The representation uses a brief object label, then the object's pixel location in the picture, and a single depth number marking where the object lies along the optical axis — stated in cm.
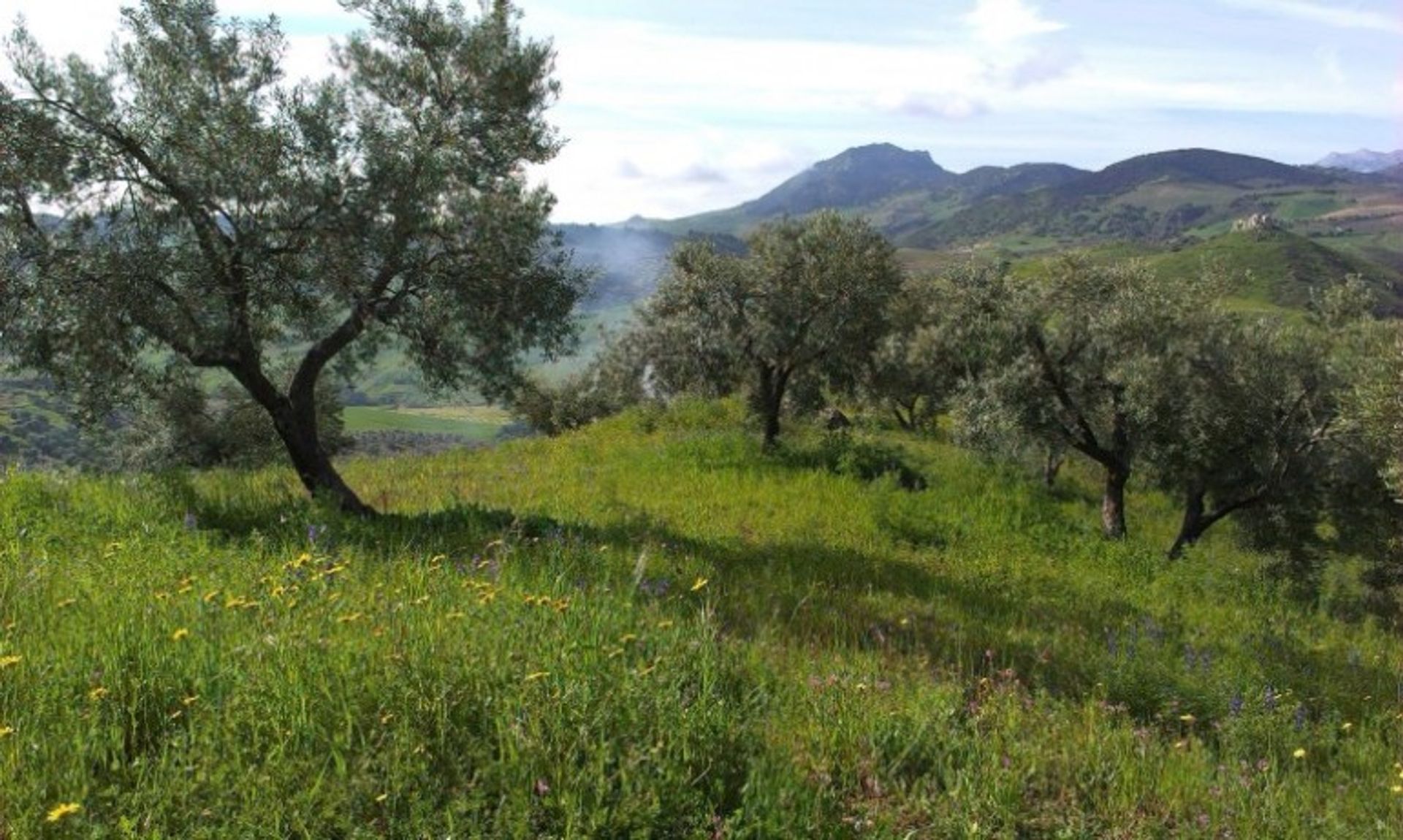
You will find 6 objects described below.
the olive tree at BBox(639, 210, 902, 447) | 2438
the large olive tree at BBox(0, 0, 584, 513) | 1053
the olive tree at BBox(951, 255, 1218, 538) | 2259
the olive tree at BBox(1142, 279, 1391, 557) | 2191
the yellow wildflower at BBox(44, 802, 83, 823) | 306
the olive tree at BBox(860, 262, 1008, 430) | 2538
